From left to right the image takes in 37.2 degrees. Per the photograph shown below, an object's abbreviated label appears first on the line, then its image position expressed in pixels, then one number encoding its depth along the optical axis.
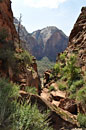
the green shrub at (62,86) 18.22
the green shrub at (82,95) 11.69
